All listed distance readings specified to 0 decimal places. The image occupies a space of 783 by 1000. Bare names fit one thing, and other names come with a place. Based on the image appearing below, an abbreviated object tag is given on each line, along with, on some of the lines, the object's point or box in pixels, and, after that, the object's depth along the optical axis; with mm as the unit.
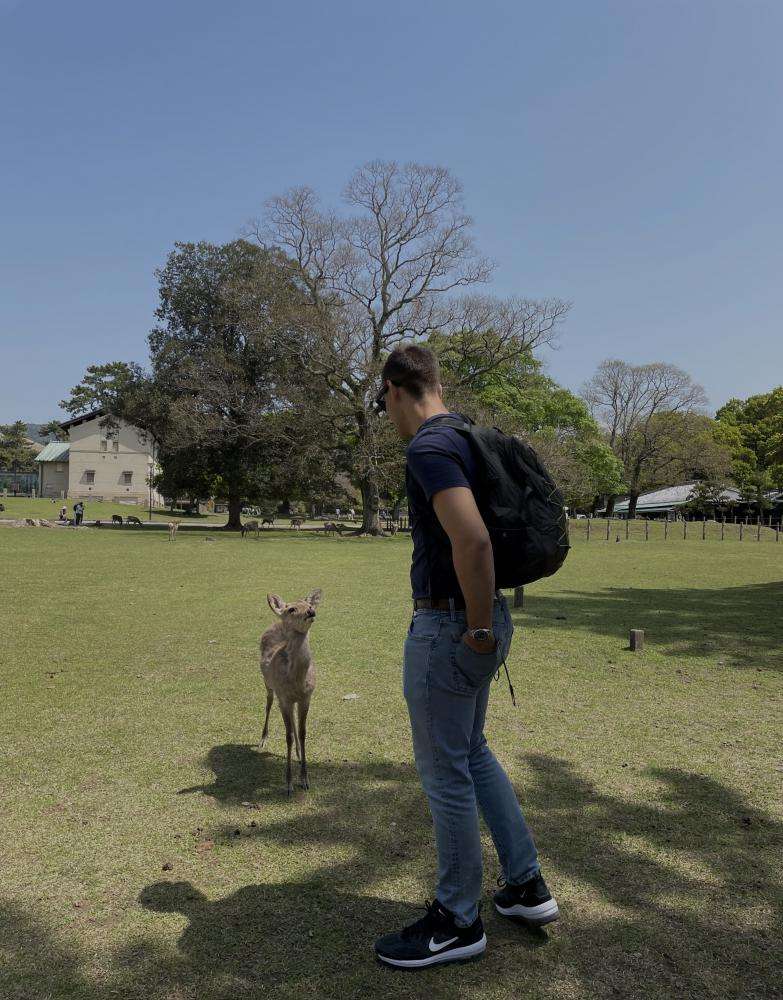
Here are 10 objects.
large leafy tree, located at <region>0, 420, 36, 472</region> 93875
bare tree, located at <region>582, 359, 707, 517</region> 64188
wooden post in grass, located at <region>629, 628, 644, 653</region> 9227
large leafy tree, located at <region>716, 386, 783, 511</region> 63228
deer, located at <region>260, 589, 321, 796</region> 4711
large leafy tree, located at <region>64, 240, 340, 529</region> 36781
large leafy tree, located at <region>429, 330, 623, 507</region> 38094
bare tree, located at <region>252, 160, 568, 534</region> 36906
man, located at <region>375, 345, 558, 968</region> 2715
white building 74188
